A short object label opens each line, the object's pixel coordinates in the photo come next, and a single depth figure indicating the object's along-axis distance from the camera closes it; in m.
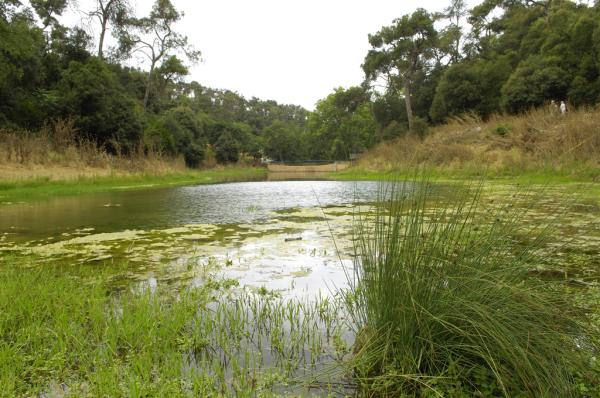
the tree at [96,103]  19.05
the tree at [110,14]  25.09
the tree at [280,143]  55.09
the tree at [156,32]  27.94
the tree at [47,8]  25.55
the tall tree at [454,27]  33.16
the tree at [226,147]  40.03
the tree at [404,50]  30.28
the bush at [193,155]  30.43
